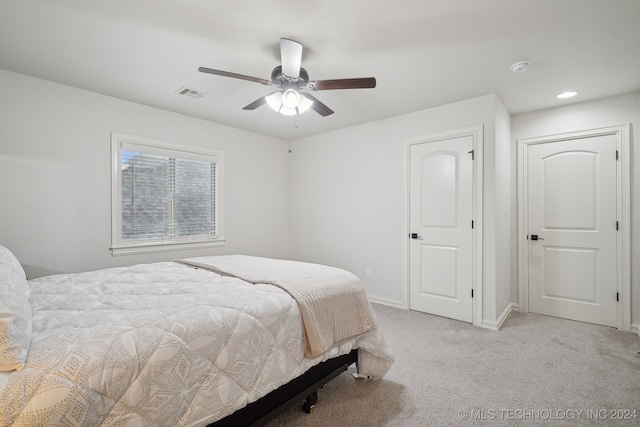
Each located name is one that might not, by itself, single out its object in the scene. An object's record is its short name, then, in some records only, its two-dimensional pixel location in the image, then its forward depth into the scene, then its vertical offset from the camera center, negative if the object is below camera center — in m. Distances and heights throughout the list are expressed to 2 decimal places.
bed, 0.96 -0.52
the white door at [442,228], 3.30 -0.14
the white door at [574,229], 3.19 -0.15
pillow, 0.92 -0.37
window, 3.28 +0.25
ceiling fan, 2.09 +0.97
